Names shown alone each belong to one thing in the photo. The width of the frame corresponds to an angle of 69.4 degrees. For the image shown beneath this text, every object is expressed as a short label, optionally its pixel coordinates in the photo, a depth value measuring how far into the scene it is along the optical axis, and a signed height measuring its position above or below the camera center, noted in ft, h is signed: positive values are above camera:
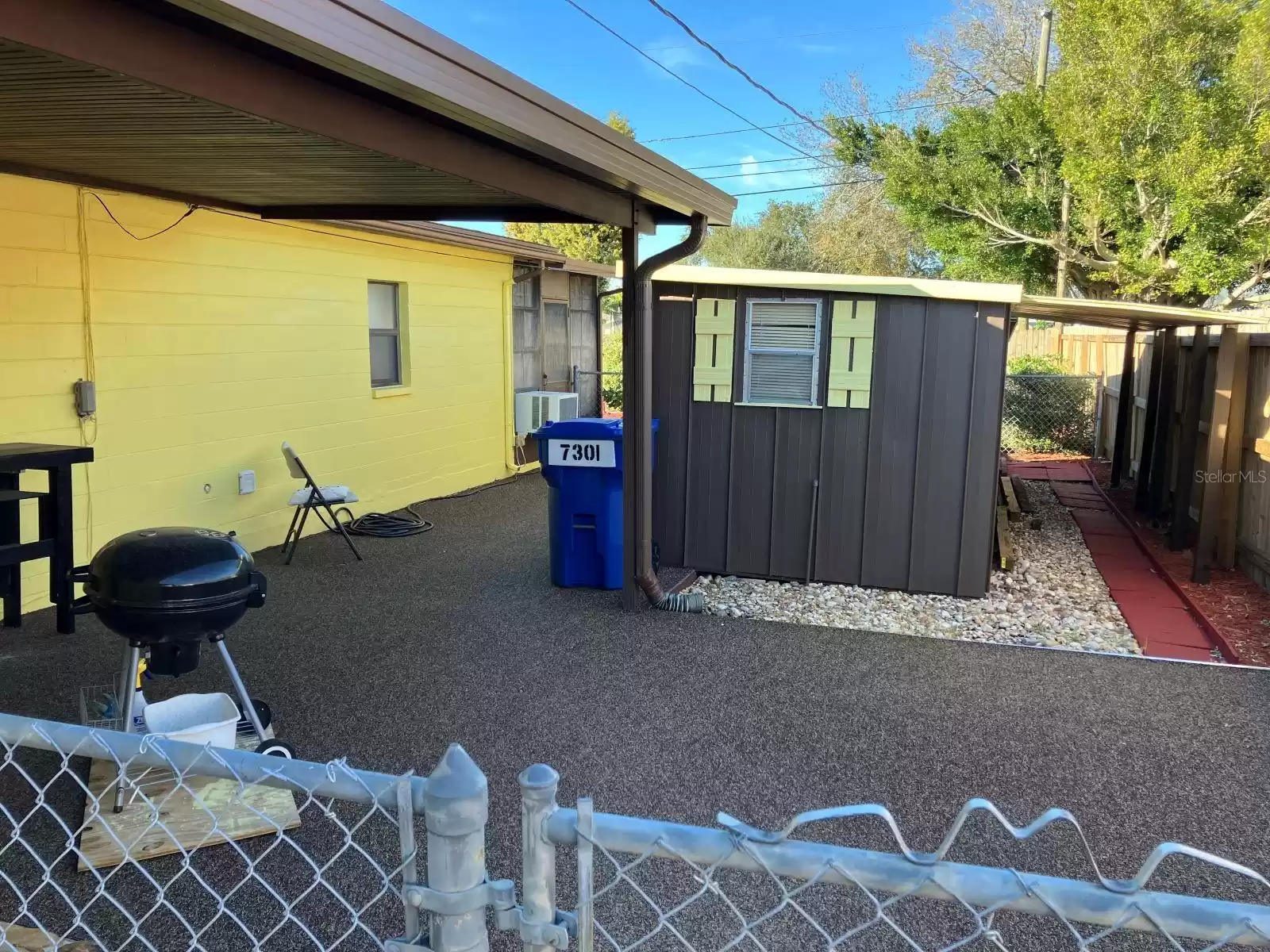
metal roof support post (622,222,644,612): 18.28 -1.95
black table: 14.29 -2.75
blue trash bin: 19.80 -3.24
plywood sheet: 9.21 -5.02
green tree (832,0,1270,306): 39.91 +9.91
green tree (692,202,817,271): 100.89 +12.82
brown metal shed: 19.92 -1.54
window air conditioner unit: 35.81 -2.24
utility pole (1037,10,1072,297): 47.55 +8.69
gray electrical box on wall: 18.28 -1.12
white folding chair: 22.44 -3.77
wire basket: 10.93 -4.65
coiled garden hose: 25.79 -5.13
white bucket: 10.11 -4.27
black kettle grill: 9.25 -2.52
